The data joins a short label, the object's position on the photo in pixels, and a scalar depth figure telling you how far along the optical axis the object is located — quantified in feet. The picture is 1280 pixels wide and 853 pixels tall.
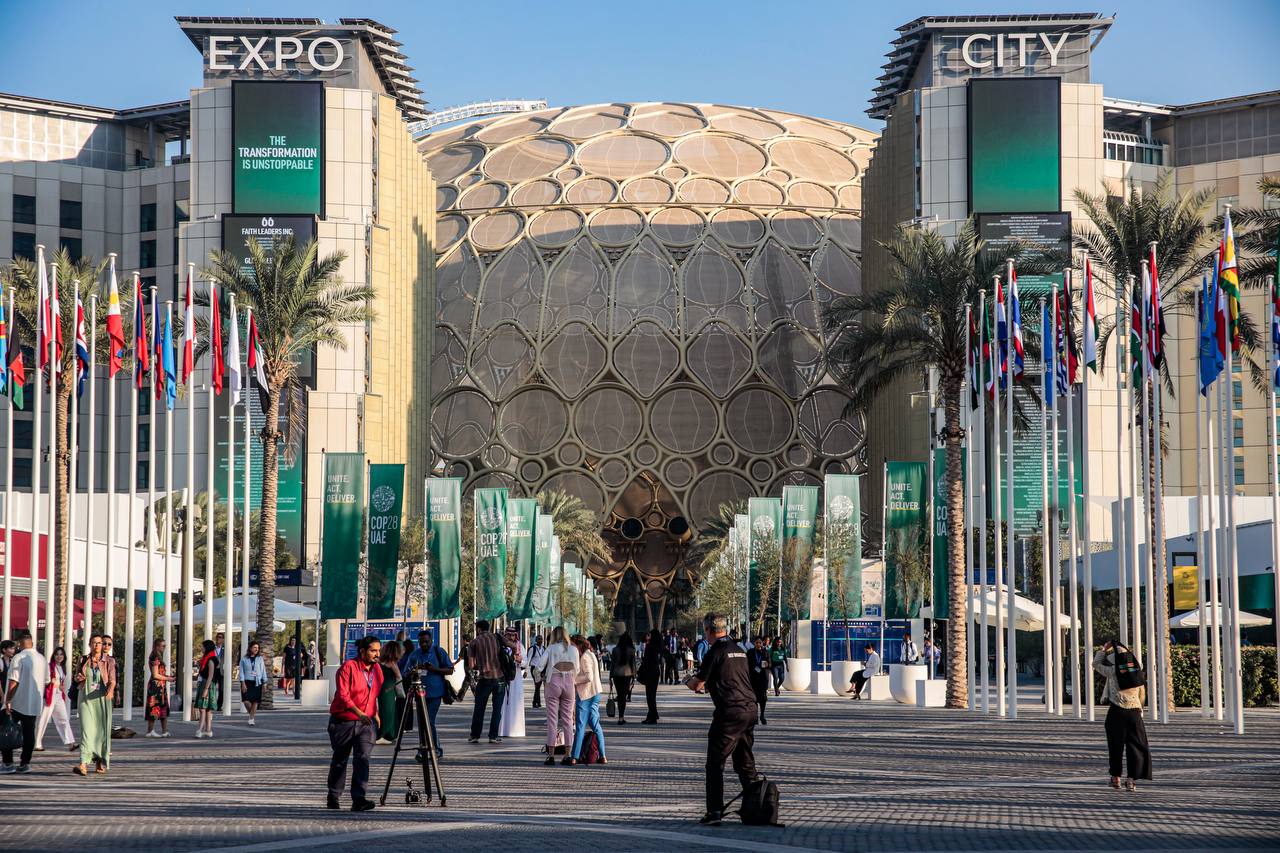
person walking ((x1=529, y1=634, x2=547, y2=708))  125.36
